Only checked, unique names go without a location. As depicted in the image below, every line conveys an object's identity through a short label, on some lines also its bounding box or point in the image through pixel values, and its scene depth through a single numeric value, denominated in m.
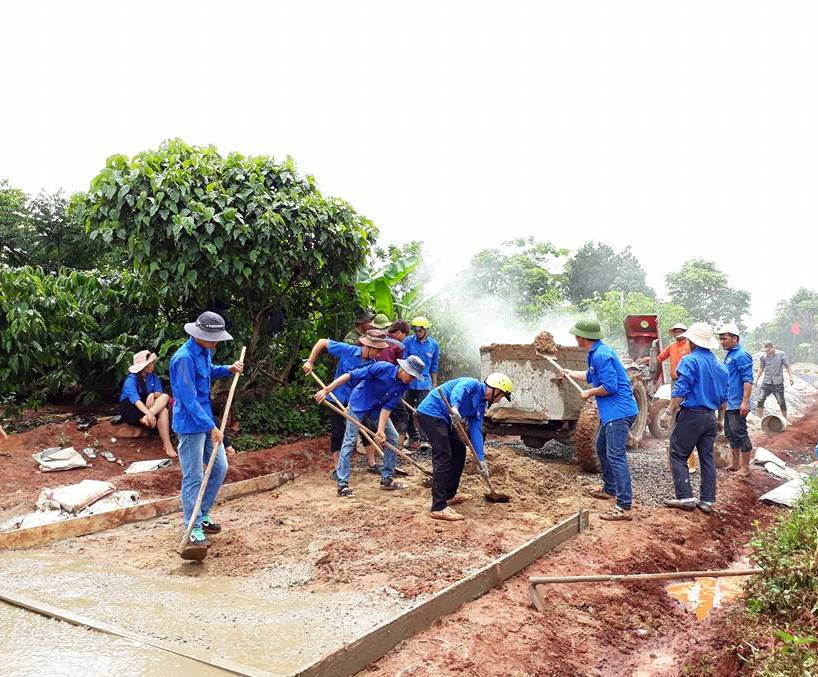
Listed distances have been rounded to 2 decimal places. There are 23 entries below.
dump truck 7.58
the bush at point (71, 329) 7.37
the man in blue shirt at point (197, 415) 5.05
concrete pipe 12.55
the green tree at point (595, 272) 30.22
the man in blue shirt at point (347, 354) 7.07
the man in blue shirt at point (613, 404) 6.19
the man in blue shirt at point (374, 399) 6.64
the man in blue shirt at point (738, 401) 8.30
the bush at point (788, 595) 2.95
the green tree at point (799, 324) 36.22
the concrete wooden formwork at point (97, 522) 4.97
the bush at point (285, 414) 8.85
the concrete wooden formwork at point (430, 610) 3.03
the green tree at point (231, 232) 7.47
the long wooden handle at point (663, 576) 3.86
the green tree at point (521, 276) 17.46
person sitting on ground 7.27
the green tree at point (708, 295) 35.38
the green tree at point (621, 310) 21.36
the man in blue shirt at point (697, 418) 6.40
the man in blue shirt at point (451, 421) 5.80
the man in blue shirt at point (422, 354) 8.60
